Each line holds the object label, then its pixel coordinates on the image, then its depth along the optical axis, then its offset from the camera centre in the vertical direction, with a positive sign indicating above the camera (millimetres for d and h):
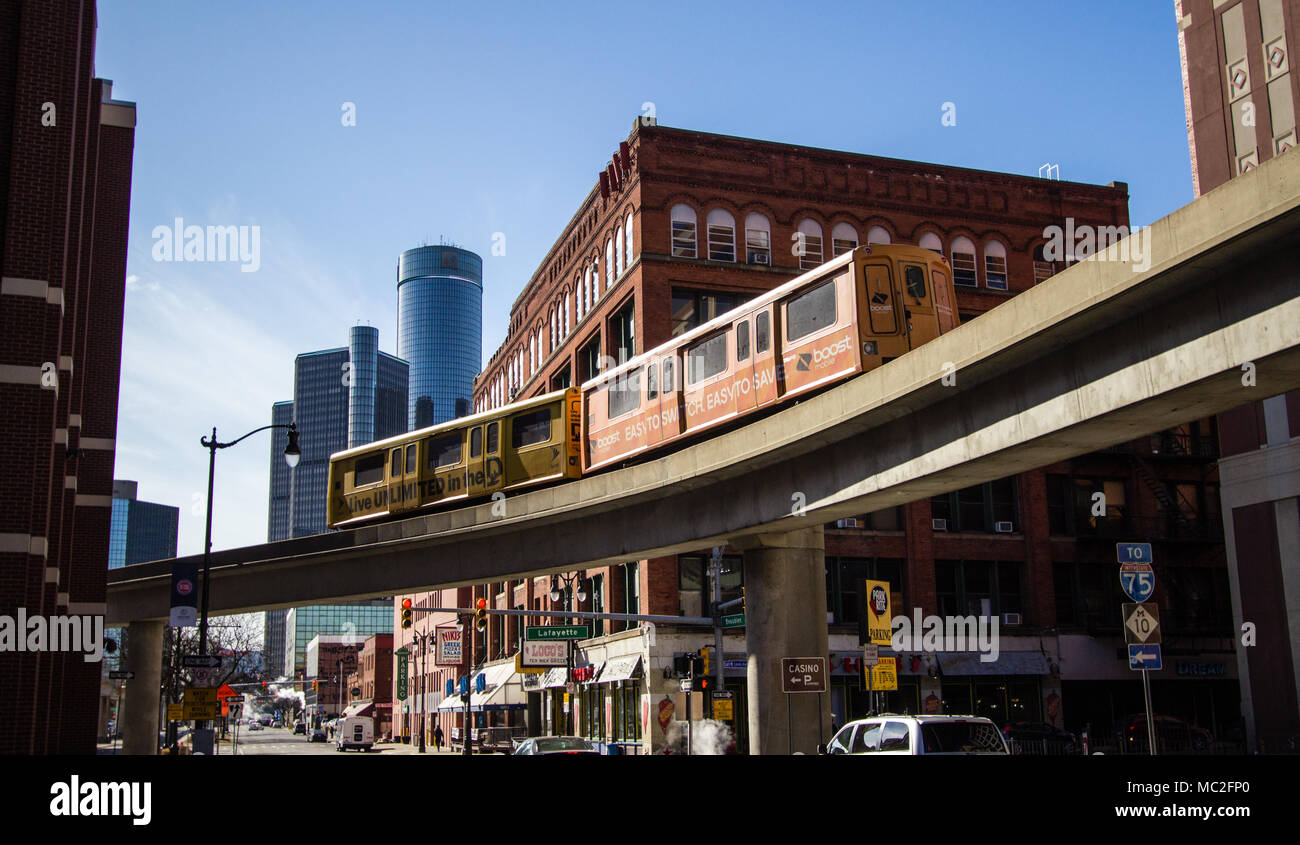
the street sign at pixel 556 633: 34062 +333
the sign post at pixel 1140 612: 14703 +237
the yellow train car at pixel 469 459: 29594 +5138
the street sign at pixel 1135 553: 14992 +1008
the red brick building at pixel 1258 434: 32469 +5646
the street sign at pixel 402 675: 96250 -2303
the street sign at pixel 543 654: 40469 -339
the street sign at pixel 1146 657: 14586 -340
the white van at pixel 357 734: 78125 -5850
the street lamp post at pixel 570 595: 53712 +2254
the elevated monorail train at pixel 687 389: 22219 +5696
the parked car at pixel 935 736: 13961 -1247
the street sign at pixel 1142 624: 14836 +83
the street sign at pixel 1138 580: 14719 +646
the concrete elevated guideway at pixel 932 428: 12969 +3149
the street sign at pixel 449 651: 61125 -249
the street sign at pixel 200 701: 26156 -1109
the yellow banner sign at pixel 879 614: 23250 +459
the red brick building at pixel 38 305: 19969 +6529
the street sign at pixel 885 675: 23844 -811
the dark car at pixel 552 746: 24844 -2227
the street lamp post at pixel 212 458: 29312 +4985
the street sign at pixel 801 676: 22078 -729
